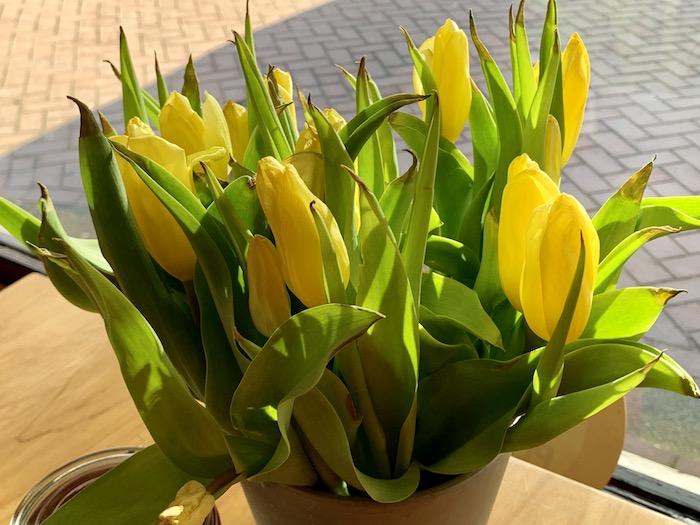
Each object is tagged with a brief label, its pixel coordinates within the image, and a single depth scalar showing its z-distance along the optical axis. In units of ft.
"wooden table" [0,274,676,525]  2.11
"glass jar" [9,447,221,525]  1.61
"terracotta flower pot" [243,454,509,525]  1.25
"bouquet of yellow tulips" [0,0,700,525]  1.13
